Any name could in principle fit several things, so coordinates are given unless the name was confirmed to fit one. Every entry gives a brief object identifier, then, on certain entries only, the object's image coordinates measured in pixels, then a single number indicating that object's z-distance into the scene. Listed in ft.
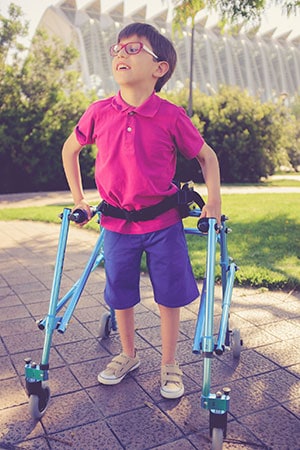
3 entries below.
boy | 7.62
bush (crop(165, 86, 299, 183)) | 62.59
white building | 195.00
